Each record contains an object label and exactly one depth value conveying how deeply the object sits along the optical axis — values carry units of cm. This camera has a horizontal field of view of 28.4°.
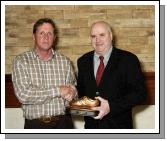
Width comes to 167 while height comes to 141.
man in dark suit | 153
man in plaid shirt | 151
